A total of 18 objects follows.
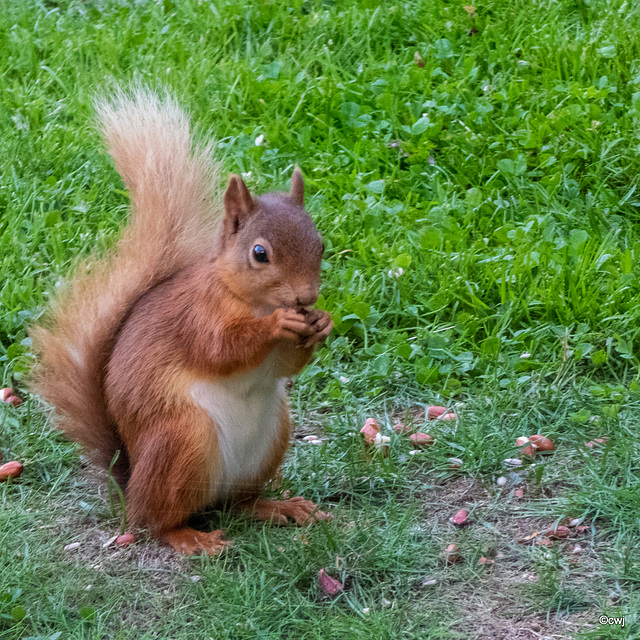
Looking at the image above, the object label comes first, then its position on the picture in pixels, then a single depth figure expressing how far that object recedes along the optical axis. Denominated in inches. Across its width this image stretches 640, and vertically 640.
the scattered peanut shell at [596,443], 206.2
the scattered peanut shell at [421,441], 216.8
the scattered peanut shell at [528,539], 183.6
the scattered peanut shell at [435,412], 226.6
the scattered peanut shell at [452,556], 179.2
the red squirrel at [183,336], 176.2
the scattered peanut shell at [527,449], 209.0
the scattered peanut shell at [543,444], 210.7
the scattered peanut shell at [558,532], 183.0
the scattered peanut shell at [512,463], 206.8
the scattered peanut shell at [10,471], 209.9
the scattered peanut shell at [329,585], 170.6
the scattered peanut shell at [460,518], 190.7
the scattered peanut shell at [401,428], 220.1
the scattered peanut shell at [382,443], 213.2
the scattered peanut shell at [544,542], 180.9
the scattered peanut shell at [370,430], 216.8
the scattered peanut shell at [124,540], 188.2
